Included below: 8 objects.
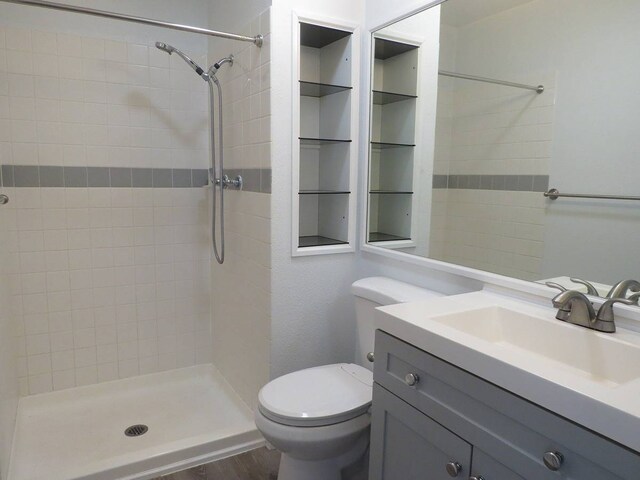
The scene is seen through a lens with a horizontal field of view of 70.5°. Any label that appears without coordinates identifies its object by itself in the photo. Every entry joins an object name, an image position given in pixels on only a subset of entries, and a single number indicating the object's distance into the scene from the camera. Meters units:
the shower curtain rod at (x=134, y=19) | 1.66
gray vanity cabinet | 0.87
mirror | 1.32
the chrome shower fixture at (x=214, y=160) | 2.30
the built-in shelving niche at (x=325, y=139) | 2.18
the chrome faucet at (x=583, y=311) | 1.23
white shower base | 1.99
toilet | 1.58
